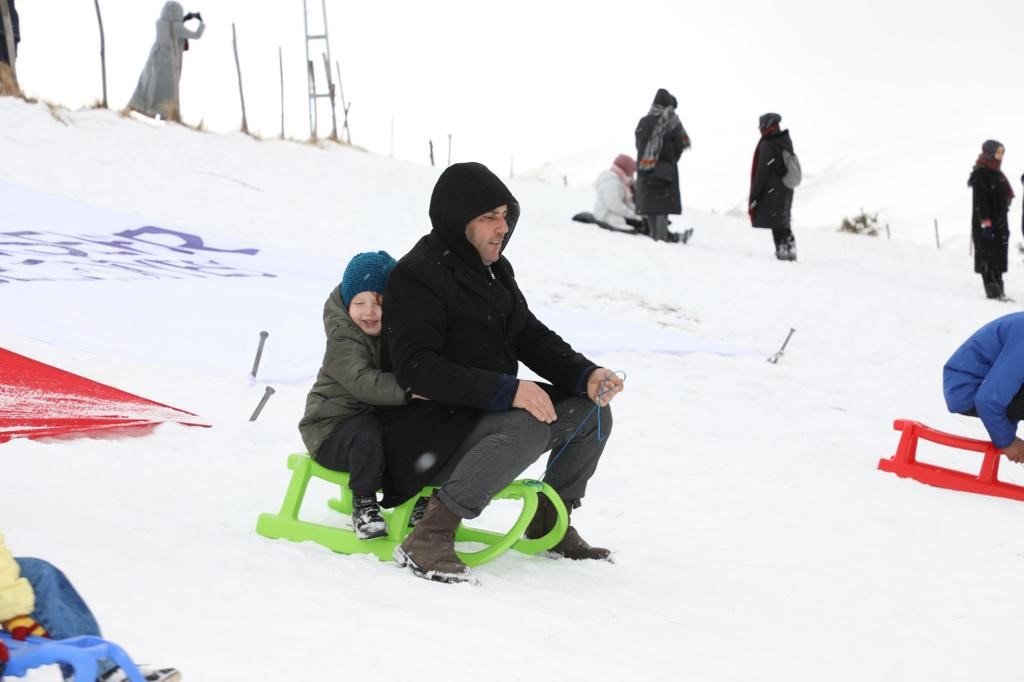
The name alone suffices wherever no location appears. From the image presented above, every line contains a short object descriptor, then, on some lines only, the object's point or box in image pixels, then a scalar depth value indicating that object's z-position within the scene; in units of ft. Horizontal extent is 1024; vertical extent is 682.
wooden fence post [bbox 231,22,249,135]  92.43
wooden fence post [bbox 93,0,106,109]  80.64
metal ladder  102.01
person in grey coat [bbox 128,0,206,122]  80.18
